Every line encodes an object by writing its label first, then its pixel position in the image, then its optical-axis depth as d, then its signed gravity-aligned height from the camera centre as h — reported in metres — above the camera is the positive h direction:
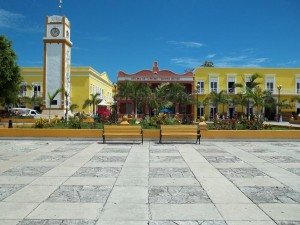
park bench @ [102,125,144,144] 10.86 -0.79
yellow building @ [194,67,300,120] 37.59 +4.85
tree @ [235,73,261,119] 22.79 +3.03
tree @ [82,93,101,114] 40.41 +1.91
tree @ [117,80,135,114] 32.18 +3.29
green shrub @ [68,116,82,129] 14.03 -0.62
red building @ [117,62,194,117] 34.85 +5.19
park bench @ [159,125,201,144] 10.99 -0.76
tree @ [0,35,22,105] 23.62 +4.01
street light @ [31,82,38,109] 40.76 +4.06
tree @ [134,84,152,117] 31.18 +2.58
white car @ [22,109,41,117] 35.52 -0.04
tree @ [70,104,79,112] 38.48 +1.11
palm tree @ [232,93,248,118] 35.72 +2.21
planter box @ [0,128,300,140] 12.17 -0.96
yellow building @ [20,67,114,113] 41.15 +5.04
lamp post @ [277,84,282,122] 36.13 +0.13
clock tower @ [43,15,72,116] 34.04 +7.39
